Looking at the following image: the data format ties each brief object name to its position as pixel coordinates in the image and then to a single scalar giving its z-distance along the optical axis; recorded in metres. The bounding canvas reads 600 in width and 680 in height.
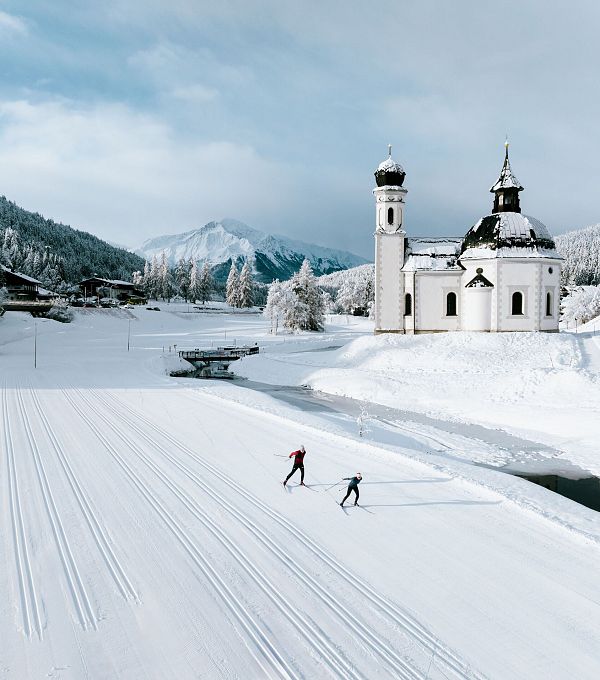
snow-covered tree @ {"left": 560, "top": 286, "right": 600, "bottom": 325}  71.25
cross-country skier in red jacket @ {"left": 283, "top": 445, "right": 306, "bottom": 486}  14.60
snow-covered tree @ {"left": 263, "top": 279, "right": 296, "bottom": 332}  72.50
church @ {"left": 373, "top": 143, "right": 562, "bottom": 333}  42.75
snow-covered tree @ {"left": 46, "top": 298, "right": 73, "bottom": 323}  74.00
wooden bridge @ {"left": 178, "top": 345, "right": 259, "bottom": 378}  48.22
